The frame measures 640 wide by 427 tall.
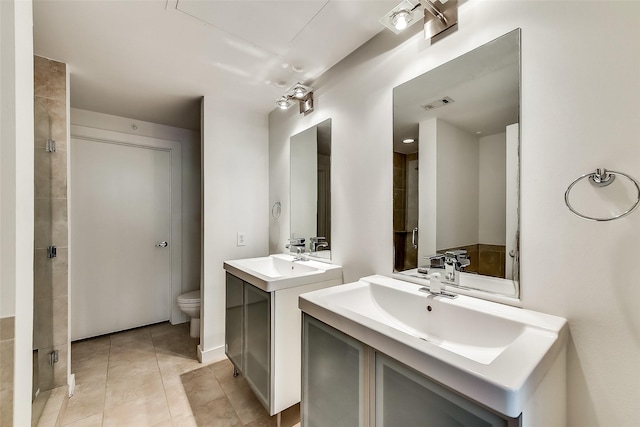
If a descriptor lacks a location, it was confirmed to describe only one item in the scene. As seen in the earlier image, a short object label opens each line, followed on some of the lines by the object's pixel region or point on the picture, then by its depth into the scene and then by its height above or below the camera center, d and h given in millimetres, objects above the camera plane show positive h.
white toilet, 2709 -979
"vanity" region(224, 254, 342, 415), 1538 -717
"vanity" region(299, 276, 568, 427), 663 -478
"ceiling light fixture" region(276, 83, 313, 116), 2068 +922
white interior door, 2682 -247
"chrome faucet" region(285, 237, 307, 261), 2197 -288
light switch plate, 2578 -257
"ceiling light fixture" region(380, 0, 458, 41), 1229 +929
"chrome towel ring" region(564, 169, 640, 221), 815 +97
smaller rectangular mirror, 2020 +202
